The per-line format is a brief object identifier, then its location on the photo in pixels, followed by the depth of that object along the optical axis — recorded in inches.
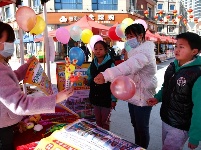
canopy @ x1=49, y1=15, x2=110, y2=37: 316.5
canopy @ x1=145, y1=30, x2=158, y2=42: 545.5
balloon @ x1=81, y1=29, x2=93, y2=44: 258.7
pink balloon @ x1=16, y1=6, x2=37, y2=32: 106.8
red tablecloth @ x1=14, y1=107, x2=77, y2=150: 63.6
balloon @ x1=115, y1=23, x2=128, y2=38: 242.2
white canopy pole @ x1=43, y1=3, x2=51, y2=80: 119.5
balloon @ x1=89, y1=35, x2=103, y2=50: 206.7
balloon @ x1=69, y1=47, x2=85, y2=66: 145.4
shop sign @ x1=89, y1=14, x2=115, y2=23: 749.9
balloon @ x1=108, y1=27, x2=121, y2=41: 290.2
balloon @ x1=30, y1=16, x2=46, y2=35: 134.1
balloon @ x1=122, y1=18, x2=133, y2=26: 251.1
